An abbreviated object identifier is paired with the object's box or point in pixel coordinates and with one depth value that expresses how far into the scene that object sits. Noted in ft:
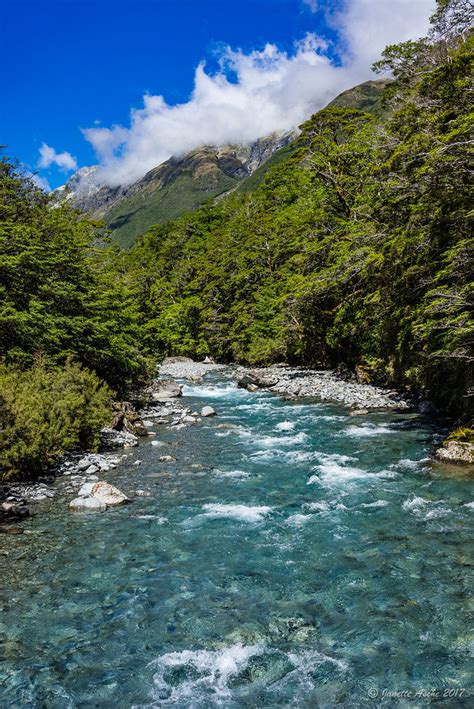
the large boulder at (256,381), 99.76
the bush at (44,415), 37.96
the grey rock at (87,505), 34.71
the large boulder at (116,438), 54.34
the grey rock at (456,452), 40.37
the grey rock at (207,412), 72.64
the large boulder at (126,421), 60.54
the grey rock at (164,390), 91.22
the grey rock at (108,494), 35.68
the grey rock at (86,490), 36.76
